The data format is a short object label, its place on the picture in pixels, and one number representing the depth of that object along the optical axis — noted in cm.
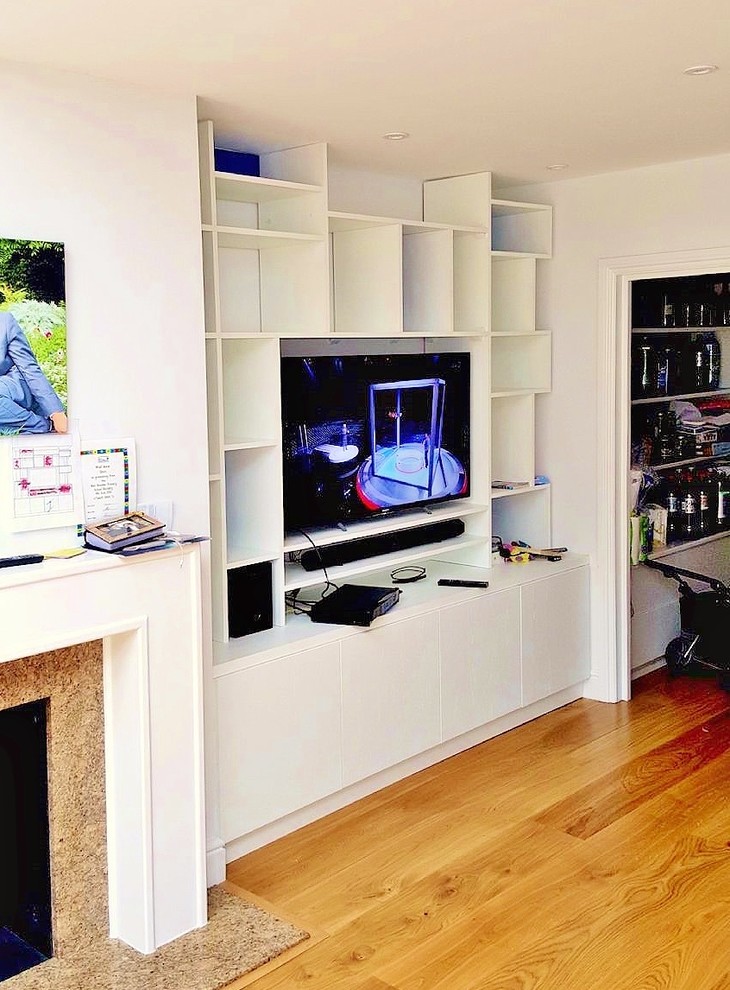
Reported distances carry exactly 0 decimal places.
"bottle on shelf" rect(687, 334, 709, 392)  542
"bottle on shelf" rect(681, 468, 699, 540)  553
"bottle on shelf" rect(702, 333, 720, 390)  551
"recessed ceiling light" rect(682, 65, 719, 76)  296
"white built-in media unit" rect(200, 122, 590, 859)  351
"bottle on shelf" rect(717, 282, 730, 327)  538
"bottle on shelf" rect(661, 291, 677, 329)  519
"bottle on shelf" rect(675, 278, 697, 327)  524
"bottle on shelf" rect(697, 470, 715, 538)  560
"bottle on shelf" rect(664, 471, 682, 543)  544
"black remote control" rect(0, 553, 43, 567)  266
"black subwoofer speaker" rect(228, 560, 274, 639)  363
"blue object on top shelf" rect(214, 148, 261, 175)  377
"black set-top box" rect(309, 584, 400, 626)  379
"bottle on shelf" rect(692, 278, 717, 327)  530
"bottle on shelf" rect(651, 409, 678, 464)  532
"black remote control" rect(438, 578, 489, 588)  436
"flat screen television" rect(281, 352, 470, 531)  391
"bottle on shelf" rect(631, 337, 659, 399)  508
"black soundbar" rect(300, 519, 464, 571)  401
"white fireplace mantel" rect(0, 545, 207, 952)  285
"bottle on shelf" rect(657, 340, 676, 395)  523
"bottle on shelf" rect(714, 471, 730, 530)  568
